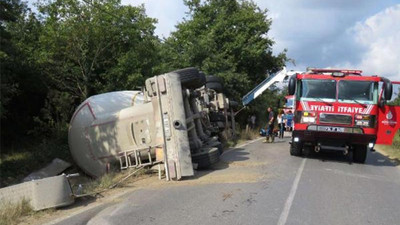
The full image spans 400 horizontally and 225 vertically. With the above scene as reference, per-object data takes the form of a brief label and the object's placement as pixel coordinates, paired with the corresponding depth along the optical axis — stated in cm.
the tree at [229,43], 2684
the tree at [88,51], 1894
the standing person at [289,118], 3105
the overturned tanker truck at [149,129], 1028
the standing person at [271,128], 2002
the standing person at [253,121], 3049
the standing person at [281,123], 2439
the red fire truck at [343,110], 1272
